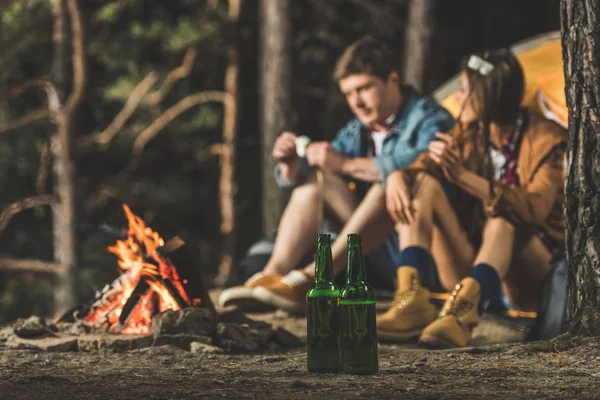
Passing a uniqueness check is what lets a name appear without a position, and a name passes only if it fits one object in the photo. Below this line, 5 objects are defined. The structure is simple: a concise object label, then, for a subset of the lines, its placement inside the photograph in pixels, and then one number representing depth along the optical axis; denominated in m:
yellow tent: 9.35
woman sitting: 7.75
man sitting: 8.61
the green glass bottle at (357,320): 5.63
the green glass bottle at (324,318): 5.75
